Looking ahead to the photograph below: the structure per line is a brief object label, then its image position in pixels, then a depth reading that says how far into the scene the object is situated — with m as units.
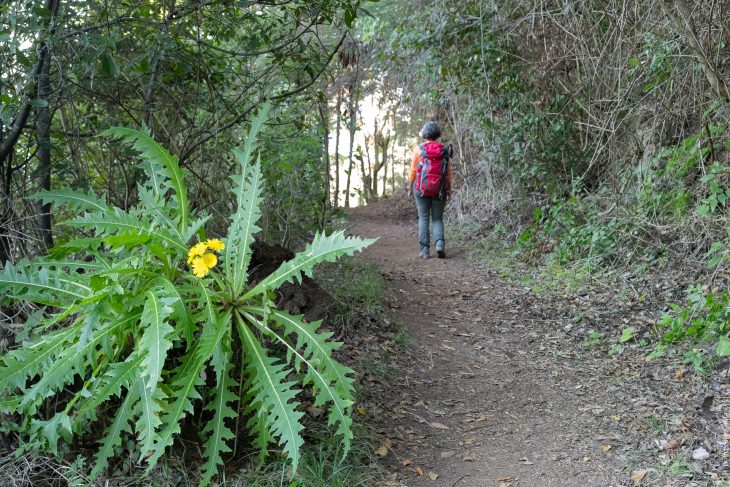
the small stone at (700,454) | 3.83
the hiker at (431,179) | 8.62
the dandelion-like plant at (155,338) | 3.07
